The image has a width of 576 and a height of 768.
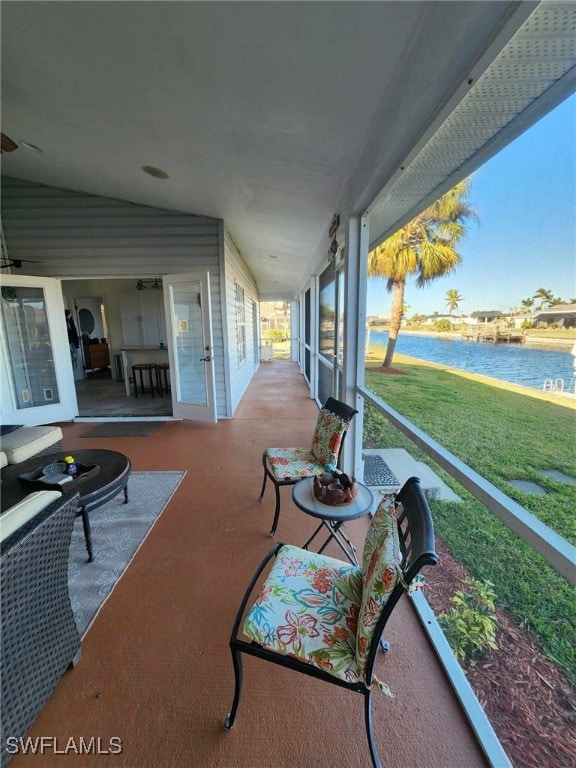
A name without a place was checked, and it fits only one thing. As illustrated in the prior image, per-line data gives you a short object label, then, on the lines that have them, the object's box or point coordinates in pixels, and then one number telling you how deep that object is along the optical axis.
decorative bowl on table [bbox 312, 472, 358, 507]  1.66
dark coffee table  1.89
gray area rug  1.72
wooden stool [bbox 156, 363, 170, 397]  6.41
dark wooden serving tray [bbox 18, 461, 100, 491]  1.93
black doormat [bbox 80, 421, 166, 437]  4.24
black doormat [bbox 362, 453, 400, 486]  3.12
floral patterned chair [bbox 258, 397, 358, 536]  2.13
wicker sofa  1.04
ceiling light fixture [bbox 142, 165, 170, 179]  3.14
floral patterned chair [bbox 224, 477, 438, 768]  0.89
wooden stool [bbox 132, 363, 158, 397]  6.30
